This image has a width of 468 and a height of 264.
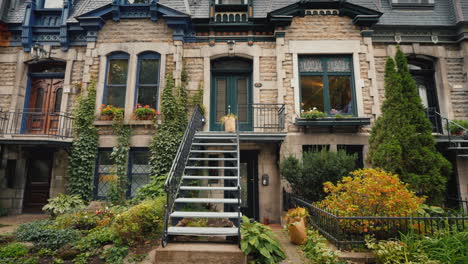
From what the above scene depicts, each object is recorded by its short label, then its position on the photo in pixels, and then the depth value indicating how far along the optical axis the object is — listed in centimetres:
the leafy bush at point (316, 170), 673
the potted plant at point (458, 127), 817
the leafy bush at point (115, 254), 443
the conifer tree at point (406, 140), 673
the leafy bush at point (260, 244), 412
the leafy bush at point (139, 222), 495
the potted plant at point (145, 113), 838
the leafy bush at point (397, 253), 410
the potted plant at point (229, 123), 802
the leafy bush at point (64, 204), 717
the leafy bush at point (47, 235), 510
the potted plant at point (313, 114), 793
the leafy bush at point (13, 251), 464
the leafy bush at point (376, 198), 503
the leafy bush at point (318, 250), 431
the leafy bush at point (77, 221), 618
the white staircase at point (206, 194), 429
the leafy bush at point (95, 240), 494
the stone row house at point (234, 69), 845
